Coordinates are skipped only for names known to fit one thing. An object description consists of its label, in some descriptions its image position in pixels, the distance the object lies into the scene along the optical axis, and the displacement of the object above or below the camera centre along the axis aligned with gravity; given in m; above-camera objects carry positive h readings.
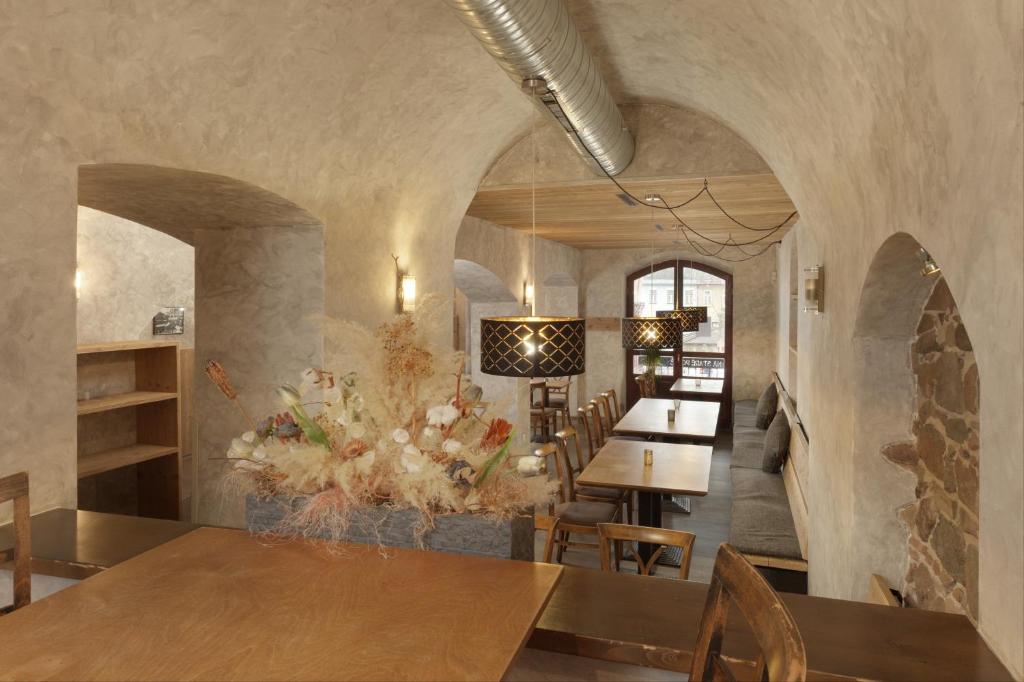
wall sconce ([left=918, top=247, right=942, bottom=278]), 2.27 +0.23
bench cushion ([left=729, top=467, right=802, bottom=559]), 4.56 -1.35
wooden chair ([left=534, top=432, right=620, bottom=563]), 4.80 -1.32
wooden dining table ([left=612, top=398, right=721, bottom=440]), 6.81 -0.94
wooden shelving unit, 4.81 -0.74
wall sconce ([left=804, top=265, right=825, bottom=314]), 3.63 +0.23
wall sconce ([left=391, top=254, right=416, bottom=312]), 4.90 +0.27
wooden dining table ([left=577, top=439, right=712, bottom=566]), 4.76 -1.02
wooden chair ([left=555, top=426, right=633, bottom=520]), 5.57 -1.32
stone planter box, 1.86 -0.55
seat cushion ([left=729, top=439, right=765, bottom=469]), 6.82 -1.27
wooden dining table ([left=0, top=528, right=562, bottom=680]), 1.17 -0.55
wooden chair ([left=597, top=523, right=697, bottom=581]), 2.67 -0.78
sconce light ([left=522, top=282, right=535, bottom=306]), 8.94 +0.48
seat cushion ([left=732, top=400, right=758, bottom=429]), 9.32 -1.15
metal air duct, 2.43 +1.14
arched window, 11.88 +0.44
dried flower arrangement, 1.90 -0.33
